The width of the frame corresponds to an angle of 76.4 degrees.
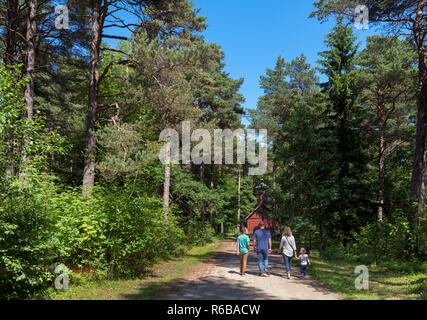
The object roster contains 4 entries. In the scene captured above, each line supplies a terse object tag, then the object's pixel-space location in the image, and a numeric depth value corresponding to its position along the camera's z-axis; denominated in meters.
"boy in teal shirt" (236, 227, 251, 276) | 9.83
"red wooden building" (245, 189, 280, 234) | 48.38
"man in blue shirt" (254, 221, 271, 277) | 9.81
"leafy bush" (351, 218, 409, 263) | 12.28
